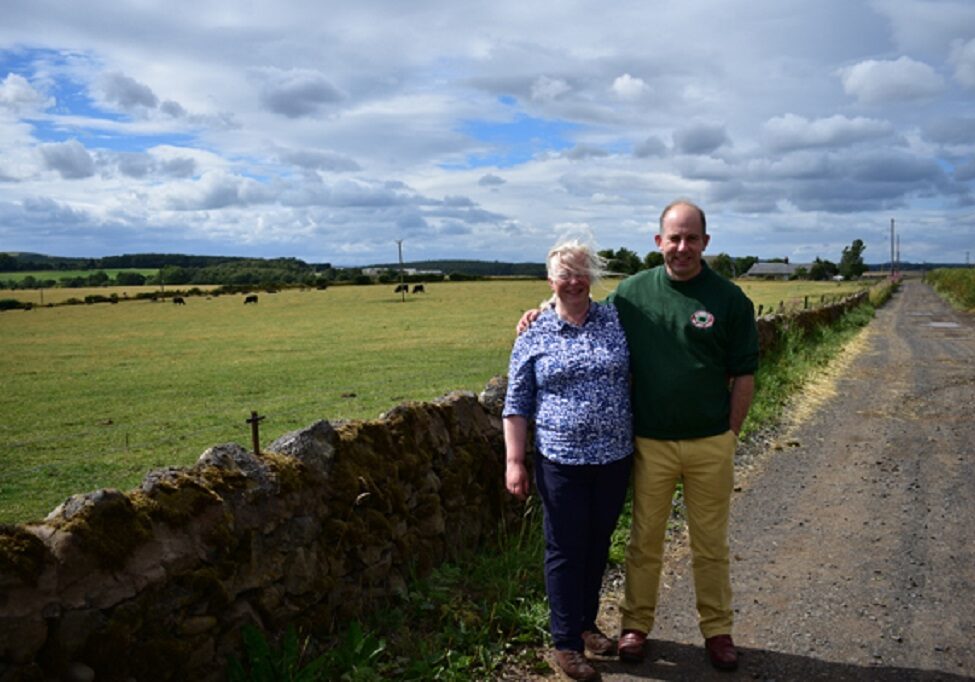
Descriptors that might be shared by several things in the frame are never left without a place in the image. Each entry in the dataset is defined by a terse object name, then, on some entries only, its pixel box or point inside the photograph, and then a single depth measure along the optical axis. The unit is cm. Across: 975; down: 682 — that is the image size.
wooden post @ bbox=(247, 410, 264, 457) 510
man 436
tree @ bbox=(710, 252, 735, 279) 10972
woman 423
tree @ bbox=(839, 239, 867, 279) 15999
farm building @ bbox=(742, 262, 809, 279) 16025
